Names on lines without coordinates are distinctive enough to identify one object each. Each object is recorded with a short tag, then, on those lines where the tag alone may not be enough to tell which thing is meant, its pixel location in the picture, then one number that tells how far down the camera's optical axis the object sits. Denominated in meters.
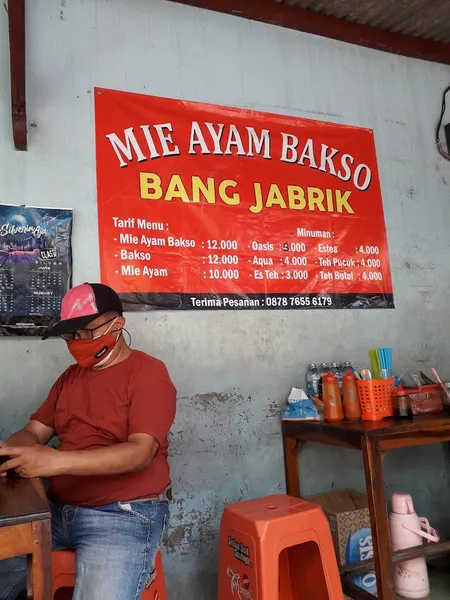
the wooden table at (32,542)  1.00
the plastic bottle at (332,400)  2.43
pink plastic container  2.26
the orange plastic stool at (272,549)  1.75
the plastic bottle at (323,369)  2.67
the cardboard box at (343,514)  2.31
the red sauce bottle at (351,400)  2.44
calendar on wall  2.17
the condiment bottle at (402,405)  2.40
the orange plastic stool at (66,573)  1.51
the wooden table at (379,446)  1.99
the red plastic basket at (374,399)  2.38
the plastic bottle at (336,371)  2.71
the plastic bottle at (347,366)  2.74
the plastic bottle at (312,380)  2.63
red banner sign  2.43
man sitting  1.39
